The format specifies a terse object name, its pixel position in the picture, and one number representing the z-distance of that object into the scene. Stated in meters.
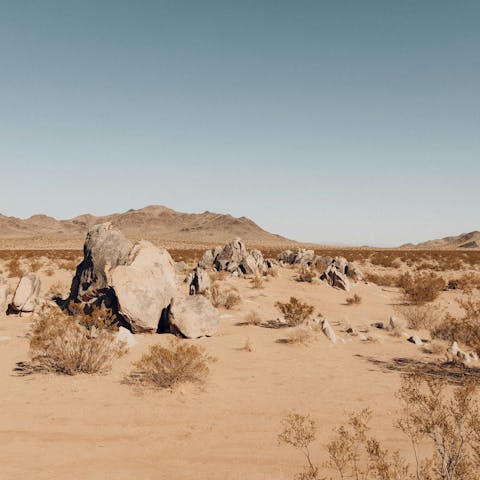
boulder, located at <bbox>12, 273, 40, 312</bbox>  13.54
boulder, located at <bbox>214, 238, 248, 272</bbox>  25.52
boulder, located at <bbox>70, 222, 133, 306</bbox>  12.51
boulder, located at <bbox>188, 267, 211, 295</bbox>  15.80
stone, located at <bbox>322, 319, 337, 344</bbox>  10.95
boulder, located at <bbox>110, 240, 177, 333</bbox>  10.83
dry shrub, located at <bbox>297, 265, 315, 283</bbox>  21.77
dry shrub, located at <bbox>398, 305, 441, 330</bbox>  13.20
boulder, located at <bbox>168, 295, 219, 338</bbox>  10.94
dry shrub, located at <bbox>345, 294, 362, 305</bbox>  16.50
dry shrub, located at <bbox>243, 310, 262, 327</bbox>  12.91
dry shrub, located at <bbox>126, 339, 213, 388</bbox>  7.46
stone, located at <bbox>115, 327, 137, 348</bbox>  9.89
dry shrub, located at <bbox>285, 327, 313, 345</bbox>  10.58
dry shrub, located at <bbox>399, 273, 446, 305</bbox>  17.22
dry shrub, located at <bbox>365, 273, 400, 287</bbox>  22.89
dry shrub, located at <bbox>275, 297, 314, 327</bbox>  12.58
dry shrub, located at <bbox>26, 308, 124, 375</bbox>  8.14
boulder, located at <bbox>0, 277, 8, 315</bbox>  14.02
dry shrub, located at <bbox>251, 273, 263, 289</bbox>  19.52
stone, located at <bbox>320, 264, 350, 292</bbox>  20.25
